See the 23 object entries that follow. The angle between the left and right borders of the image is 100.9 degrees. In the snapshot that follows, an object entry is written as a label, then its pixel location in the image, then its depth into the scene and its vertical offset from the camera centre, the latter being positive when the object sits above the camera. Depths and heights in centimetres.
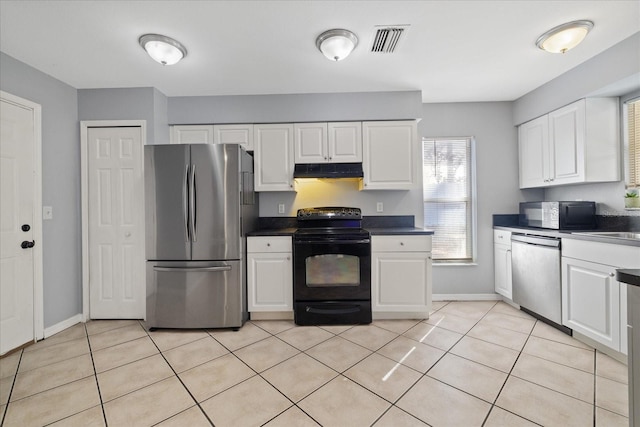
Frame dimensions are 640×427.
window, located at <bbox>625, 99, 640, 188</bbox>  238 +62
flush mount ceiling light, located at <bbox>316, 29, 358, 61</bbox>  196 +130
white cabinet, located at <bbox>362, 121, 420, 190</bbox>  299 +68
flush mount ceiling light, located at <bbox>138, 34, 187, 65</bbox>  201 +131
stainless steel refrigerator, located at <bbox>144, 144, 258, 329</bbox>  251 -17
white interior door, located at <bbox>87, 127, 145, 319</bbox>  279 -12
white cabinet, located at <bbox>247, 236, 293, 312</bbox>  271 -61
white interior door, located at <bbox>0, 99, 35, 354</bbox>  216 -6
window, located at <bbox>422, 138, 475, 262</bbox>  338 +31
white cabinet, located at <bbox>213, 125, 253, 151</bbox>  304 +93
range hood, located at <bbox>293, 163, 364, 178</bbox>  295 +50
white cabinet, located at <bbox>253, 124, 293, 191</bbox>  303 +70
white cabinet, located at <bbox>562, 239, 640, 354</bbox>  191 -62
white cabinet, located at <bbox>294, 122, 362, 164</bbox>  301 +82
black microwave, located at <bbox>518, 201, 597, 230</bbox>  256 -3
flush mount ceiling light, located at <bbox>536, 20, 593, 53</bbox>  191 +131
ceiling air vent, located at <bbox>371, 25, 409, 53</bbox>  194 +136
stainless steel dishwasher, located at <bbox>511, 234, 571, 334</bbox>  243 -64
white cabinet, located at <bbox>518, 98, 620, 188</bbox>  248 +68
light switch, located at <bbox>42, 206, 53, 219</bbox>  246 +5
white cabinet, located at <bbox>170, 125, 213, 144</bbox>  307 +95
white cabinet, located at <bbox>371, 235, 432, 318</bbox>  267 -61
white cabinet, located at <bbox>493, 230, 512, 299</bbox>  306 -59
